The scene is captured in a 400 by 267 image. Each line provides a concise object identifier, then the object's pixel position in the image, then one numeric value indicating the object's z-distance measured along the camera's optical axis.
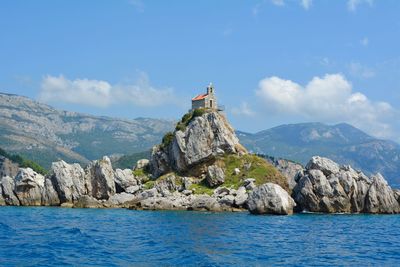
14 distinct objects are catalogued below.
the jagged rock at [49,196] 145.00
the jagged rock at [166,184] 149.12
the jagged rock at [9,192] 146.25
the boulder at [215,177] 147.88
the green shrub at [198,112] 163.41
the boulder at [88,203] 136.00
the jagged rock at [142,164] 174.75
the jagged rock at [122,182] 154.50
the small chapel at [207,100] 172.25
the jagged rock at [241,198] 127.49
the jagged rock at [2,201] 146.38
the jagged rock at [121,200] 138.62
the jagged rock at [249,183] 139.50
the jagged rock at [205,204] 125.69
